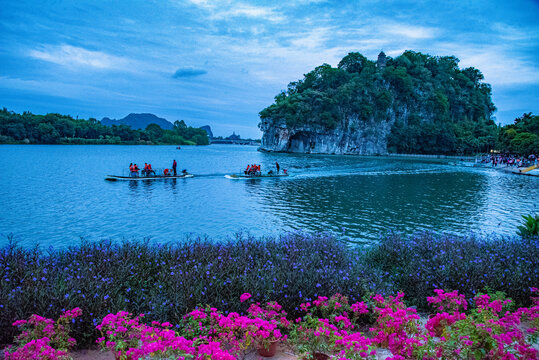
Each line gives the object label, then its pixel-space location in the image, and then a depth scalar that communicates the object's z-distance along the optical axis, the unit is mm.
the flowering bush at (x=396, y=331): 4879
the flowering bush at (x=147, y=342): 4363
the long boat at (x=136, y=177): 40000
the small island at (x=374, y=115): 137500
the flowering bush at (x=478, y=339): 4637
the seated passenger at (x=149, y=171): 42188
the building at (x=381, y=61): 163712
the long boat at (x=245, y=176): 44844
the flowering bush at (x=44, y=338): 4470
